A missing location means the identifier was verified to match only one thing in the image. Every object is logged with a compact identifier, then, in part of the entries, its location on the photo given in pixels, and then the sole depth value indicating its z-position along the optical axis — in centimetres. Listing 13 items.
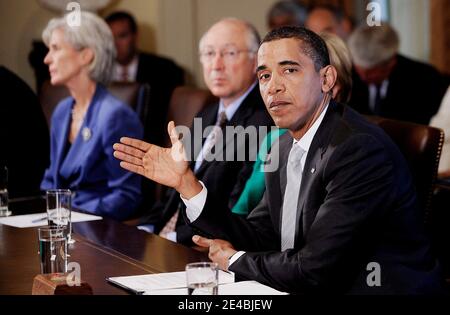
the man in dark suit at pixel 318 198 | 417
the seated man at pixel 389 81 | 1090
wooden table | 423
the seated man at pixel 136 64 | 1346
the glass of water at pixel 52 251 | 416
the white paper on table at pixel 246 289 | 391
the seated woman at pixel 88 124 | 757
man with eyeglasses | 647
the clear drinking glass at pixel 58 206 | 546
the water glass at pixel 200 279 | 356
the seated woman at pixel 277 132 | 579
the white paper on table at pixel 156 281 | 390
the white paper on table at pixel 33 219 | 582
